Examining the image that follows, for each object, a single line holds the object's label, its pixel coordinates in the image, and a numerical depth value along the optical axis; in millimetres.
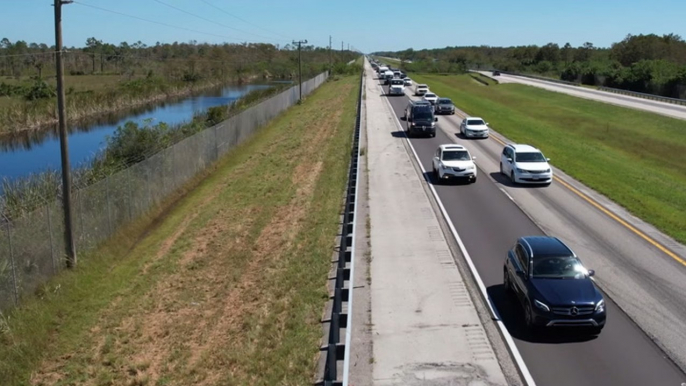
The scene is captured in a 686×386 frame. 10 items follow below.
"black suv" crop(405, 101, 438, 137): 40844
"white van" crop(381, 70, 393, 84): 94250
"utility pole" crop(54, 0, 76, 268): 18141
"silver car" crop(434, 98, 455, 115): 54688
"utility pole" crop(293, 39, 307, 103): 74406
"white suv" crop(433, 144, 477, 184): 27000
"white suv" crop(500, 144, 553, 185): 26938
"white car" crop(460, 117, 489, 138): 40688
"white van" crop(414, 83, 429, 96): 70875
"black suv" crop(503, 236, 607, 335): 12398
